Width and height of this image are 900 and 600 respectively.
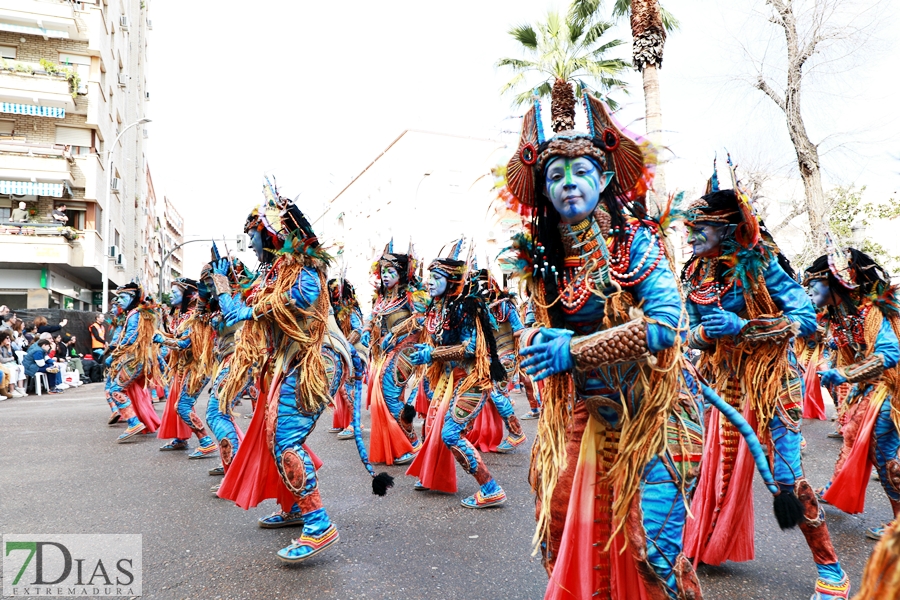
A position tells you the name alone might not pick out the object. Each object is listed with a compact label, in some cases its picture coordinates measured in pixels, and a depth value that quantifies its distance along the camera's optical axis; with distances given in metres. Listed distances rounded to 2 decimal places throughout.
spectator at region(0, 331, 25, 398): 15.47
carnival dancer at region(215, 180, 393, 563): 3.94
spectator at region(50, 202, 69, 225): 27.03
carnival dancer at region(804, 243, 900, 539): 4.31
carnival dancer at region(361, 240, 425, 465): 7.31
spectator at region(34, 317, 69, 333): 17.95
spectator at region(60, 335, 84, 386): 20.25
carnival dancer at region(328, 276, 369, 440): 9.12
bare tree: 14.91
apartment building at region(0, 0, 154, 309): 26.59
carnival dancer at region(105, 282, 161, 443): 9.18
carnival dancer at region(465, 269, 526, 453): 6.75
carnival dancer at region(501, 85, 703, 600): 2.33
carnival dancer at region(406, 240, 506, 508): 5.27
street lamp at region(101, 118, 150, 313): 24.19
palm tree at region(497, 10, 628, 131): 15.39
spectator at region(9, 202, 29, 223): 27.09
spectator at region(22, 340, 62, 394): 16.86
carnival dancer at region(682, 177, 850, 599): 3.47
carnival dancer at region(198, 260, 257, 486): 5.35
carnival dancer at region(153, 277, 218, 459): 7.20
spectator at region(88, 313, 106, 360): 18.89
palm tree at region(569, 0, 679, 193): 12.16
